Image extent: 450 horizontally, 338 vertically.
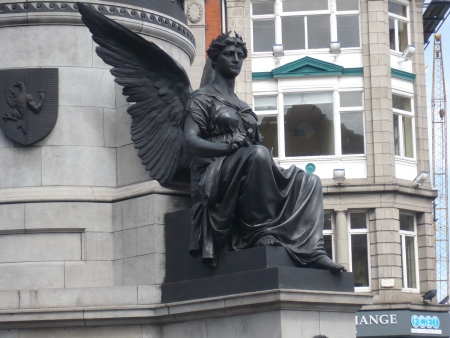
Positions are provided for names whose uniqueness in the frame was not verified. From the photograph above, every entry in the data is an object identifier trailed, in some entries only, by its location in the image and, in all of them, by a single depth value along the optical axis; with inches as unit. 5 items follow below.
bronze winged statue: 451.8
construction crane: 2586.1
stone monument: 448.5
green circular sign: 1545.3
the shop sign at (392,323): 1550.2
